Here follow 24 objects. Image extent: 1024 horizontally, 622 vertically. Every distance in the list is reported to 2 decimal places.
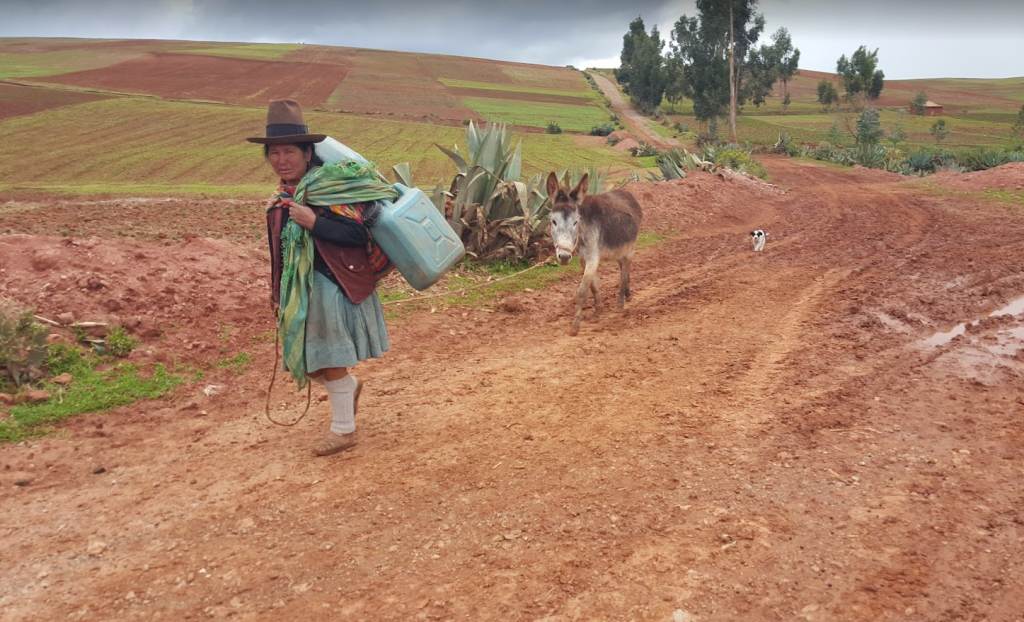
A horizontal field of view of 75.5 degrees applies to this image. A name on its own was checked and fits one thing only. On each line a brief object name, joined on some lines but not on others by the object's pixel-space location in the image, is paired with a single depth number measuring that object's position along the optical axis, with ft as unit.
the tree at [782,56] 218.79
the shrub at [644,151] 115.65
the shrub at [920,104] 225.76
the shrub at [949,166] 80.53
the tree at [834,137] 146.53
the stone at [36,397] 17.25
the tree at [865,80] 249.34
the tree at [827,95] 253.03
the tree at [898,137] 138.92
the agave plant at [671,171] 62.95
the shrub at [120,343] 20.13
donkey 24.00
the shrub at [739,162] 76.54
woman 13.53
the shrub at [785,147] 124.92
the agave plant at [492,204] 32.99
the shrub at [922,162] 90.22
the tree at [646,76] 233.35
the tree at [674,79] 225.35
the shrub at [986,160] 81.30
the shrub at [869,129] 128.67
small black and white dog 38.52
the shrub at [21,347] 17.75
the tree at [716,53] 166.71
